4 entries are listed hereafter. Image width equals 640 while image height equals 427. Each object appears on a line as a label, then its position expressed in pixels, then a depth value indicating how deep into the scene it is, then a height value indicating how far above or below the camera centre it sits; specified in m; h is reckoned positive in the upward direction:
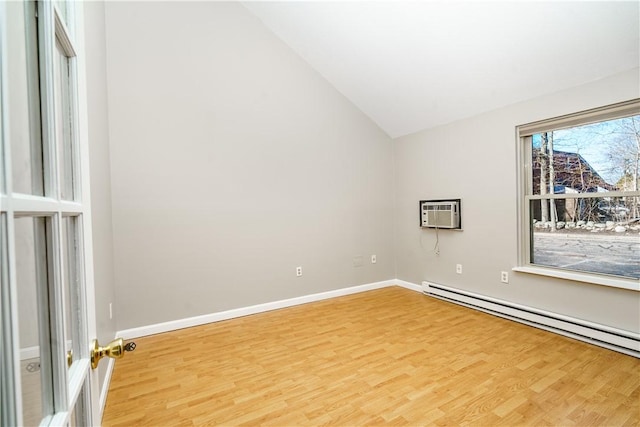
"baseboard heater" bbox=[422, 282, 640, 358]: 2.37 -1.10
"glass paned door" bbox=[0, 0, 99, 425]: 0.35 -0.01
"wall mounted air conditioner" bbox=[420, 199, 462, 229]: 3.66 -0.09
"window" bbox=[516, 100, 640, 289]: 2.52 +0.05
